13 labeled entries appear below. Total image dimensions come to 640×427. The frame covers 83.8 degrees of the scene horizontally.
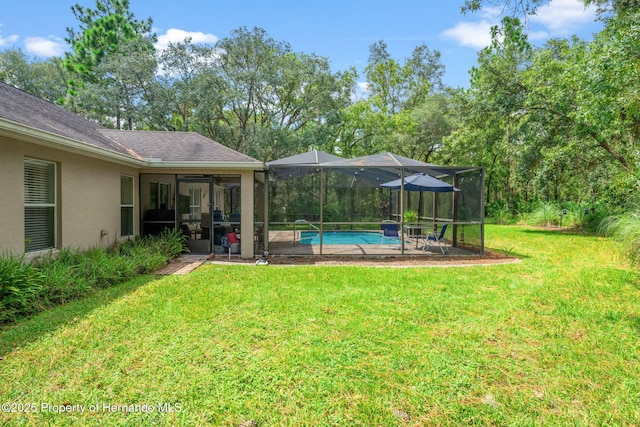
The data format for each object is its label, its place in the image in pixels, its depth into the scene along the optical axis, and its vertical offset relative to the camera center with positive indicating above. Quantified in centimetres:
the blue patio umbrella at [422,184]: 1042 +75
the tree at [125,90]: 1962 +660
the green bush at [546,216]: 1886 -37
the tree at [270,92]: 2025 +704
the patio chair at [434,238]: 1045 -88
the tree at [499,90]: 1662 +565
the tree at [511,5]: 502 +290
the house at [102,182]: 578 +59
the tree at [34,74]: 2489 +953
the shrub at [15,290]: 455 -111
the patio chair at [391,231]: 1102 -72
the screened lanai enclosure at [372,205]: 1011 +10
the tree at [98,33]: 2617 +1370
